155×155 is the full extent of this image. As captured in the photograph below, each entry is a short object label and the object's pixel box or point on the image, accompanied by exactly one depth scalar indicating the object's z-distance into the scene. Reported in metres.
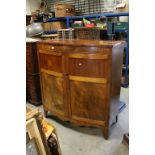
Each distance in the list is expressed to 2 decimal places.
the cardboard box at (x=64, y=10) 4.24
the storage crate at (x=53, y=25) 4.46
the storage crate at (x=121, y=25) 3.43
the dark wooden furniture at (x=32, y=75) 2.89
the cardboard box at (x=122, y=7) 3.51
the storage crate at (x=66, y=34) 2.82
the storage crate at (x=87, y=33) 2.94
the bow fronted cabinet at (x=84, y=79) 1.91
